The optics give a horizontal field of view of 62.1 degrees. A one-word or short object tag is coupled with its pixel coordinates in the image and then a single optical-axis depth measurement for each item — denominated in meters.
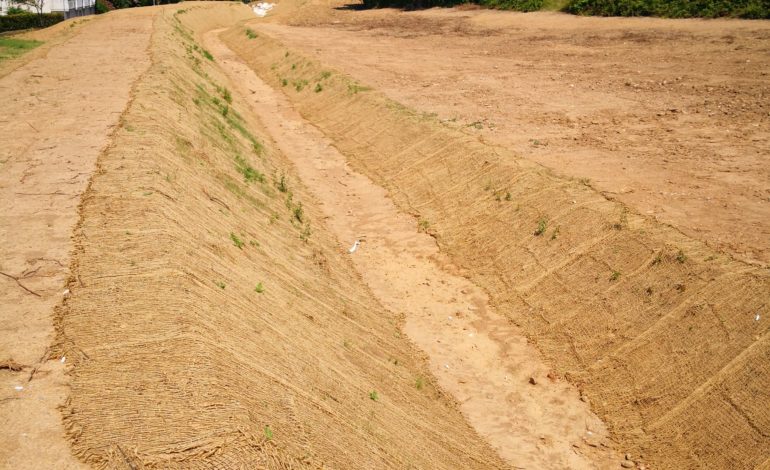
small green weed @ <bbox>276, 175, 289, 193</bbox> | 15.95
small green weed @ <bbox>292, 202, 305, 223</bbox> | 14.54
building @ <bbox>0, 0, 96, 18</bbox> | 56.47
